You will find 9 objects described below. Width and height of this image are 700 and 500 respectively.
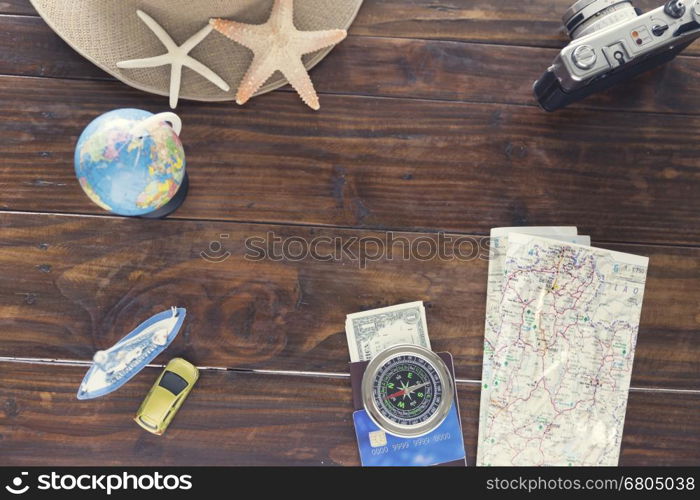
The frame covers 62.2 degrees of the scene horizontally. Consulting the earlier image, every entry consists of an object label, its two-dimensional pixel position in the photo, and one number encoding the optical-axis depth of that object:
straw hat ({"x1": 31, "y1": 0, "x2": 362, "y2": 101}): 1.00
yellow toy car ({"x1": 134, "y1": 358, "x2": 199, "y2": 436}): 1.09
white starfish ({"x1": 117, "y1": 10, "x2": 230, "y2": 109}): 1.03
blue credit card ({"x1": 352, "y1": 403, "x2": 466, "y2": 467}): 1.13
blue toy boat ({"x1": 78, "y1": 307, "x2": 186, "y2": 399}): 1.10
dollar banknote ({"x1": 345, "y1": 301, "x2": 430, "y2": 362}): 1.14
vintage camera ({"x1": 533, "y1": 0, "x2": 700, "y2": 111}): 1.00
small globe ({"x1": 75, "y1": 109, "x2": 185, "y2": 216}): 0.87
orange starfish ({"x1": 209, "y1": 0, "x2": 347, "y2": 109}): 1.01
